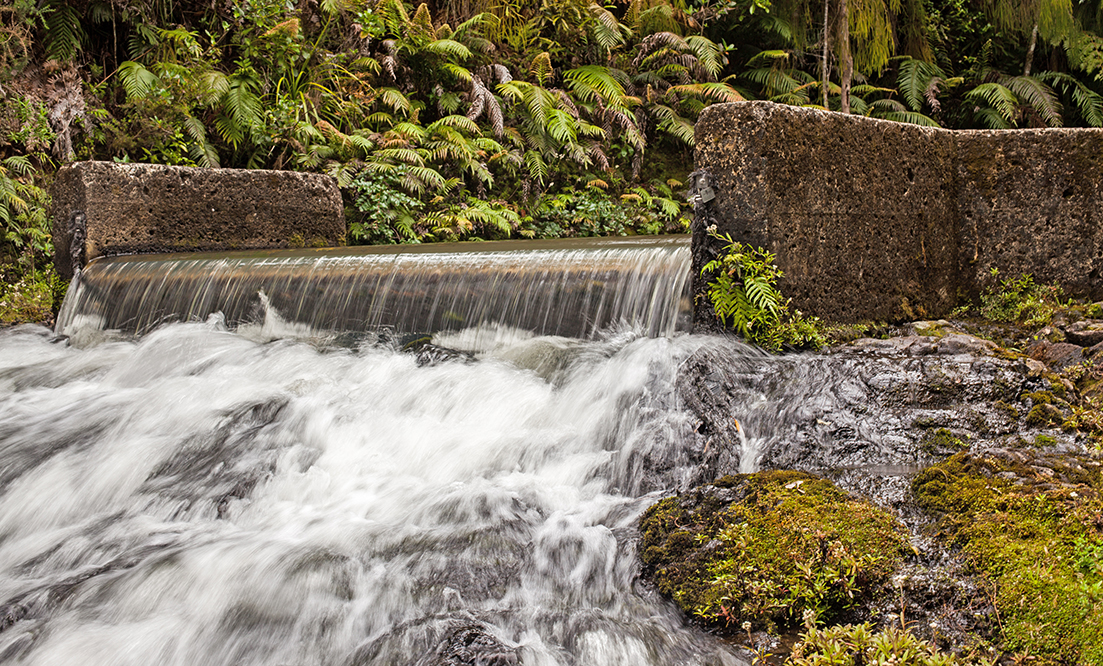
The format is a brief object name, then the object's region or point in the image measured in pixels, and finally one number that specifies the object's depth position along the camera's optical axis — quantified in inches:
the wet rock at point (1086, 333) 132.7
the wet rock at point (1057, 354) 128.0
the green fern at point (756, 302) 142.6
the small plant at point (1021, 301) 159.6
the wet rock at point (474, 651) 74.2
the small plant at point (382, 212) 356.2
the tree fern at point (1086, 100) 505.4
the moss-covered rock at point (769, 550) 77.3
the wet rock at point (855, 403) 109.7
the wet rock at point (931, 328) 148.9
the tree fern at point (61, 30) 358.9
